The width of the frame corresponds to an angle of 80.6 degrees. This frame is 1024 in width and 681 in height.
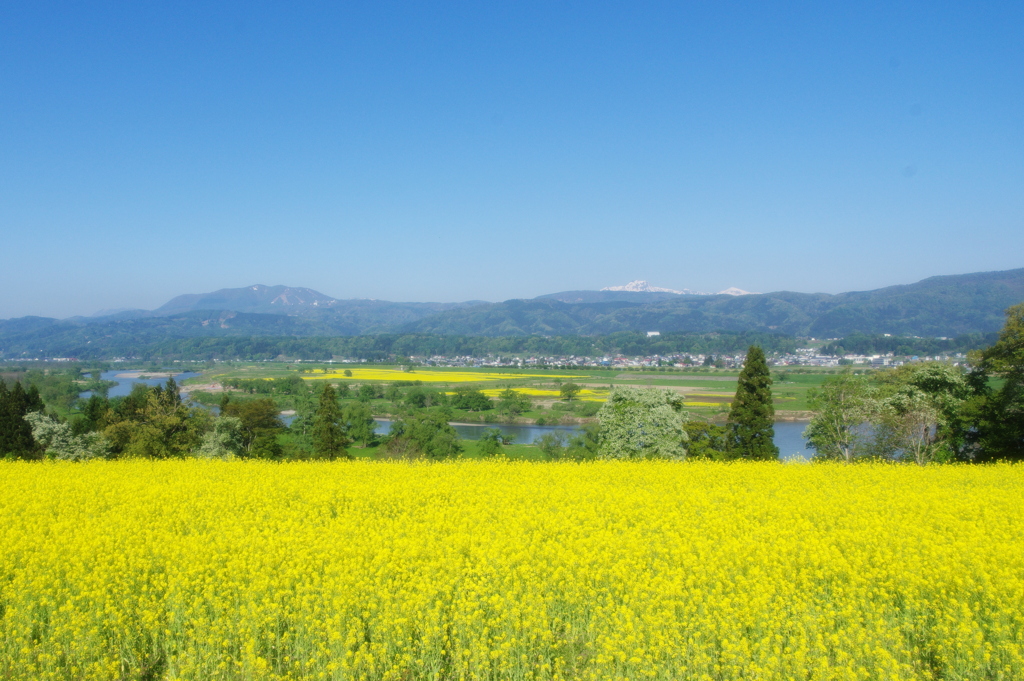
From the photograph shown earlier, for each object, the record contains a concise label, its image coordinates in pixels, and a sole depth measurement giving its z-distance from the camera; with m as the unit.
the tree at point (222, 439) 29.31
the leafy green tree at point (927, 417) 27.61
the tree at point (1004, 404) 23.80
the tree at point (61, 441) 27.92
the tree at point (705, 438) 28.94
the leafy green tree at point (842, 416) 28.70
